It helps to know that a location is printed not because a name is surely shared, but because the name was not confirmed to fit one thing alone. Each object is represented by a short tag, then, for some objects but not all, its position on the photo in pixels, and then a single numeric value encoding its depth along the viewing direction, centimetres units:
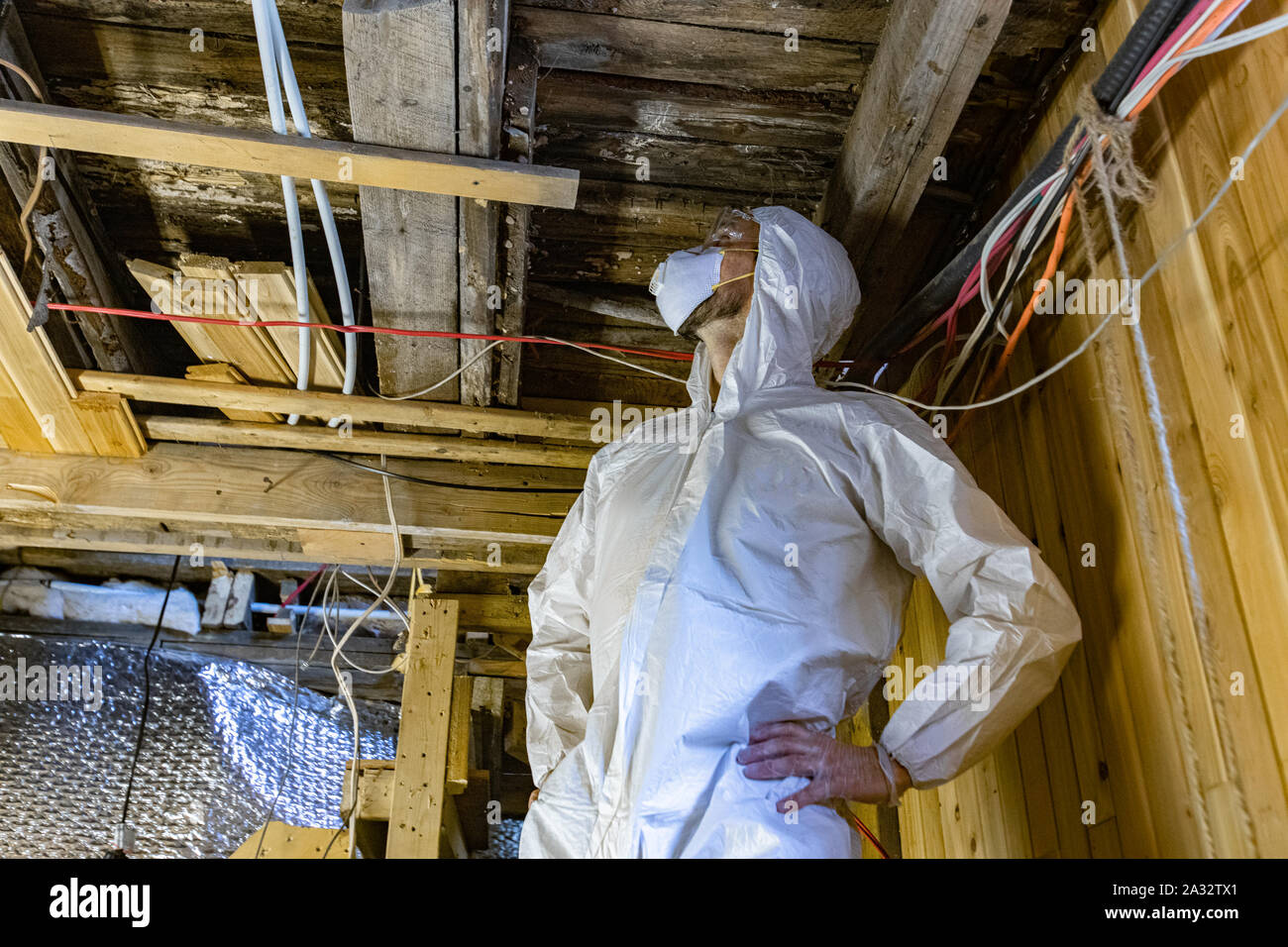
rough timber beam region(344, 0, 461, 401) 149
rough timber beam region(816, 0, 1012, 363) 160
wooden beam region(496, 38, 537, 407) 173
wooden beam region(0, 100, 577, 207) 161
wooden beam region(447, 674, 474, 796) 291
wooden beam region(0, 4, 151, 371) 183
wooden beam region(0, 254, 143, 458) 215
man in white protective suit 137
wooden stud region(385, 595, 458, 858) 266
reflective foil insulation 358
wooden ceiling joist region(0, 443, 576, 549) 259
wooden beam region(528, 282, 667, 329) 244
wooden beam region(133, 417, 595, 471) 259
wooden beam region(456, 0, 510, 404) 151
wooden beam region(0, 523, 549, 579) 304
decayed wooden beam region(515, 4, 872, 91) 182
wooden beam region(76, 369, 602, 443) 237
